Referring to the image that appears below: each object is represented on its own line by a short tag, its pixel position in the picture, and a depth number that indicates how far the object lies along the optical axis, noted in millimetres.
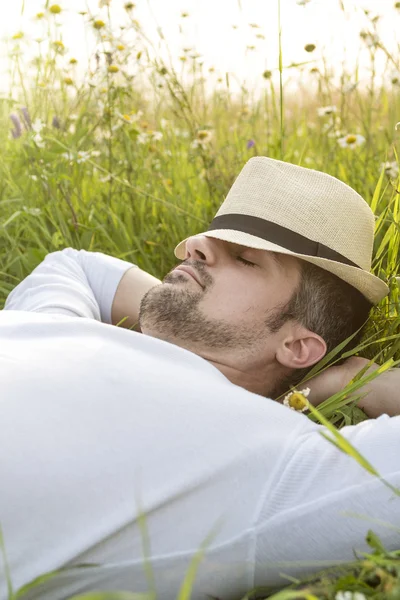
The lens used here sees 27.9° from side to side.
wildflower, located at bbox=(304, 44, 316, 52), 3705
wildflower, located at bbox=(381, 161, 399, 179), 3348
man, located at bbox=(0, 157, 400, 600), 1487
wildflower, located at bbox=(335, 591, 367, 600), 1241
